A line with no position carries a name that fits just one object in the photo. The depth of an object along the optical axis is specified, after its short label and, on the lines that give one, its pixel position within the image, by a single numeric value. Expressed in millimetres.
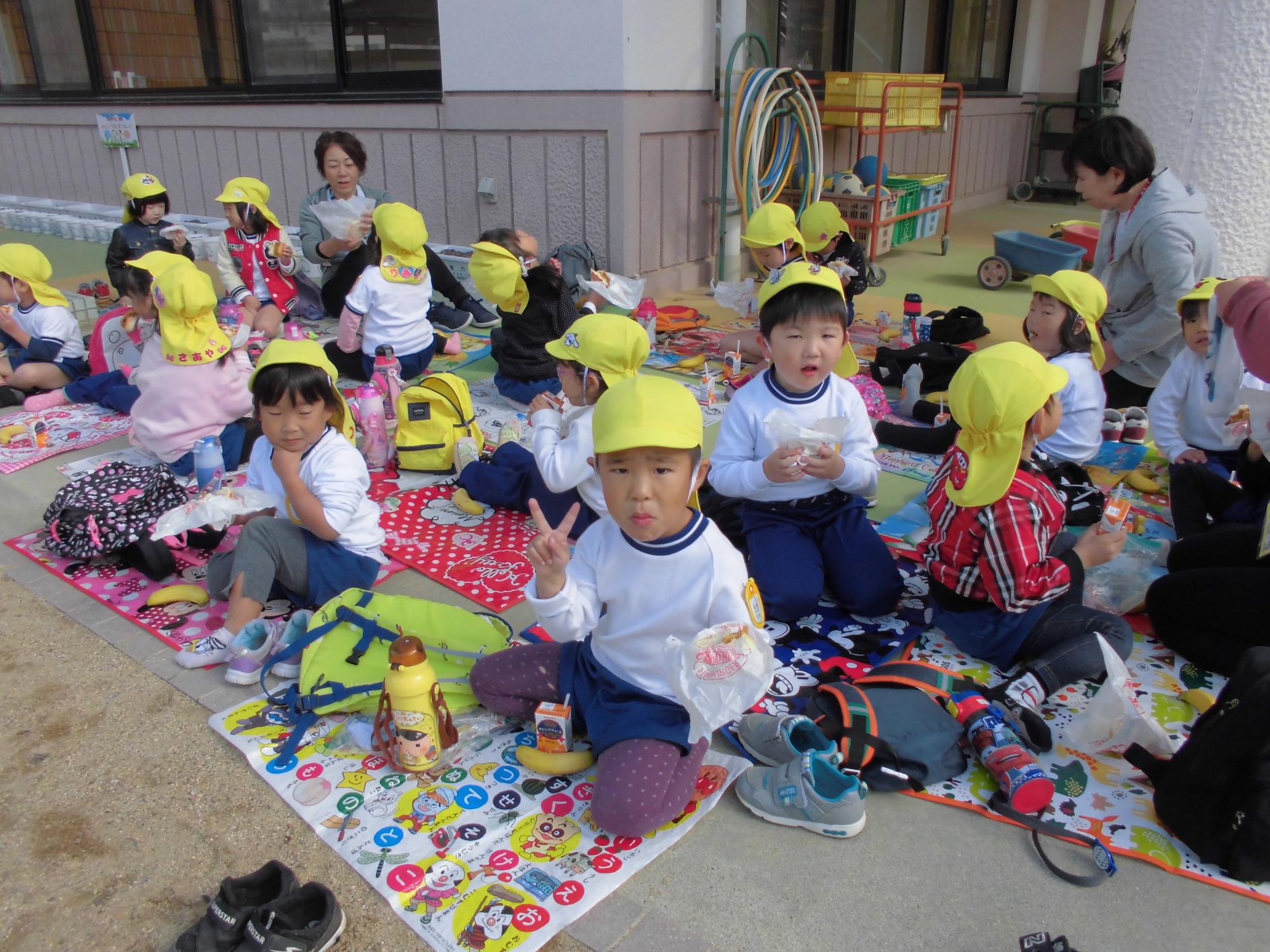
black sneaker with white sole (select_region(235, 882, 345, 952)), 1971
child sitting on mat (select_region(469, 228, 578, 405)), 5336
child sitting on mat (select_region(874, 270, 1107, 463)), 3818
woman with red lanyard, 4535
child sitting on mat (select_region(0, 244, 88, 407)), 5480
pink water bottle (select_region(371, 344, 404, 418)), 4980
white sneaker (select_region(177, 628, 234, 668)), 3043
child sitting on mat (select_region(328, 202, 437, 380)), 5426
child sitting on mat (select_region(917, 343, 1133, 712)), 2723
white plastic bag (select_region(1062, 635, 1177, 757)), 2395
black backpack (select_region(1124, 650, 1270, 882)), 2127
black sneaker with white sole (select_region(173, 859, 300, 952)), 1992
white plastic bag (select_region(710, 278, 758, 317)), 6371
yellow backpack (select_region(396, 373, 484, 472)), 4523
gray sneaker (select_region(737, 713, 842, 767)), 2502
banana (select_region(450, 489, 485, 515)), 4215
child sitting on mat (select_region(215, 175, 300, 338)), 6316
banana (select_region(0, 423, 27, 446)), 4867
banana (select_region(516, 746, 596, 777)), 2533
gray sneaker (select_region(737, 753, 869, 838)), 2324
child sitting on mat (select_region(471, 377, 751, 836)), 2227
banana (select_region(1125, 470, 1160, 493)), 4234
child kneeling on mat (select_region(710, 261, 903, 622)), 3248
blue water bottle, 3979
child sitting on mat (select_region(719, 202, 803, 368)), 5285
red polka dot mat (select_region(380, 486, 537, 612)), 3576
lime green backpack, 2764
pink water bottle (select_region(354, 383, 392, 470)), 4559
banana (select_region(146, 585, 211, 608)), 3387
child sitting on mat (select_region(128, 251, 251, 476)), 4145
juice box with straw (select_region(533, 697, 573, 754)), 2508
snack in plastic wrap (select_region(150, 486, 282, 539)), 3135
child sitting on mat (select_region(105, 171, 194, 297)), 6688
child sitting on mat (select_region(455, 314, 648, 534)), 3402
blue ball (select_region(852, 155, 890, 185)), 8367
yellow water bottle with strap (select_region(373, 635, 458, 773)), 2473
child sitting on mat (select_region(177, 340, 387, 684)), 3078
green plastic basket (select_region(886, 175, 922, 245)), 8570
